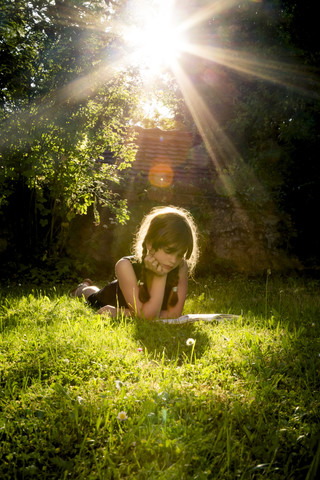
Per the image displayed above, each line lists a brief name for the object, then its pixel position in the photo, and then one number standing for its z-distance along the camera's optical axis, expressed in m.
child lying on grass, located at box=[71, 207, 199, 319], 3.60
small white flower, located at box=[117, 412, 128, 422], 1.88
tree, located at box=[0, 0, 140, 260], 4.64
